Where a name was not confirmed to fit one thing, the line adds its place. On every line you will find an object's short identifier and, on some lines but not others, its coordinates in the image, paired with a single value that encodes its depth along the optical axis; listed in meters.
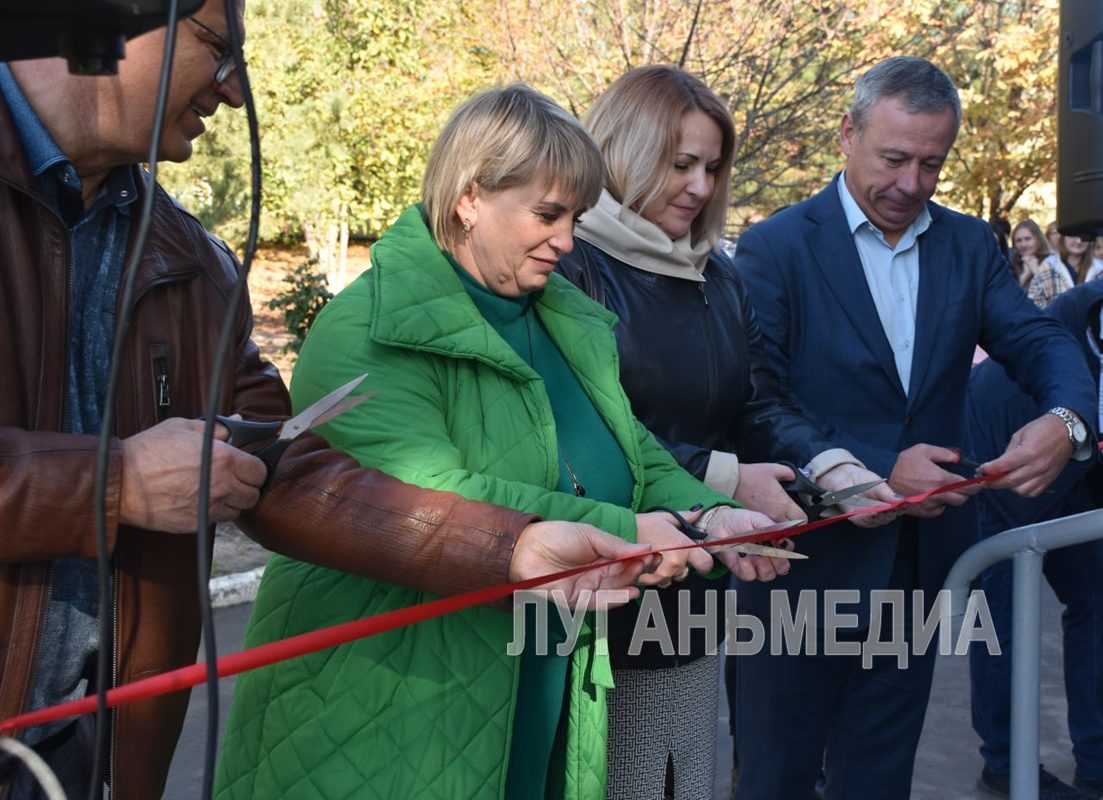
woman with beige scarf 3.13
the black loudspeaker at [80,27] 1.59
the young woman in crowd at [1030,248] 14.35
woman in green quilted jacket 2.35
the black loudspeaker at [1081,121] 3.46
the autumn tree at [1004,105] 16.05
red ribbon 1.95
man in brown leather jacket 1.87
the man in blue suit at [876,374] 3.70
